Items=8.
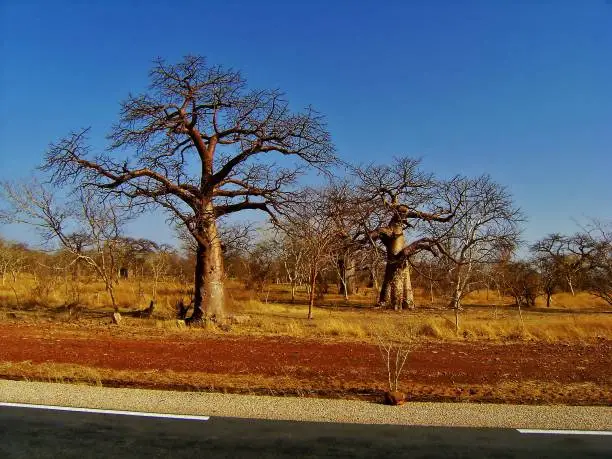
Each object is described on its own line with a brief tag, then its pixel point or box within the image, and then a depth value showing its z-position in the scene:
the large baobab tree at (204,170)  17.61
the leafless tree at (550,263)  41.75
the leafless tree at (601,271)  30.73
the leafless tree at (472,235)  24.11
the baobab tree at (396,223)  32.75
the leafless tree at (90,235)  21.08
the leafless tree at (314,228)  18.73
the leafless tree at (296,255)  35.85
